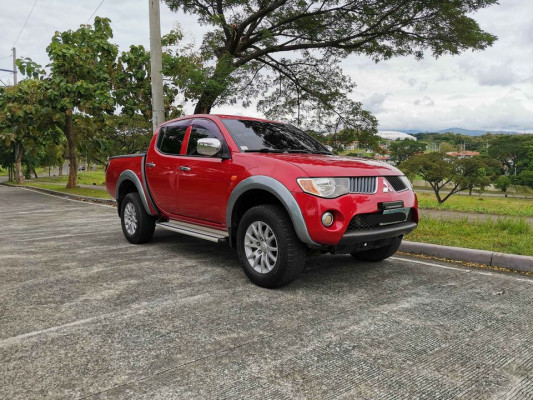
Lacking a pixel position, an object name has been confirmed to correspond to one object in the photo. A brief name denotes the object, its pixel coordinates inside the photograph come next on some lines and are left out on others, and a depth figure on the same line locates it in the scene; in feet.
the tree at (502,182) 229.25
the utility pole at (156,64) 36.32
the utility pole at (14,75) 120.94
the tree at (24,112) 64.64
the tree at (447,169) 149.28
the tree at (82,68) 60.49
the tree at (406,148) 254.43
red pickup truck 12.63
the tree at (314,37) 40.27
